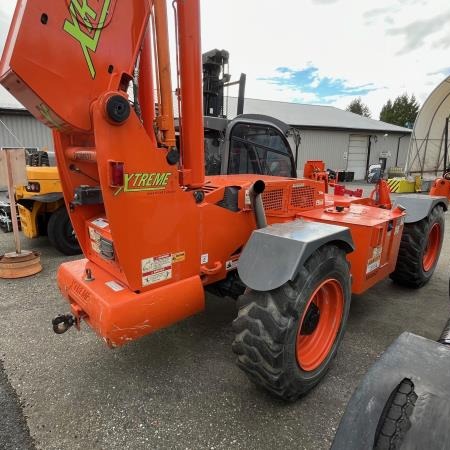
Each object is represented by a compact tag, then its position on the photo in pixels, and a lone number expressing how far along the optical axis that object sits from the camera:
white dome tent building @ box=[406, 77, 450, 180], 16.30
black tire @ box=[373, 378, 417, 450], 1.04
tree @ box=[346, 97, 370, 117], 67.38
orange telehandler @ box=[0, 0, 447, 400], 1.88
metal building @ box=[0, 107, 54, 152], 12.88
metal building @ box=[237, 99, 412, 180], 21.47
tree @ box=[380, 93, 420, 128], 52.62
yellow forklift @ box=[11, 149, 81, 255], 5.91
